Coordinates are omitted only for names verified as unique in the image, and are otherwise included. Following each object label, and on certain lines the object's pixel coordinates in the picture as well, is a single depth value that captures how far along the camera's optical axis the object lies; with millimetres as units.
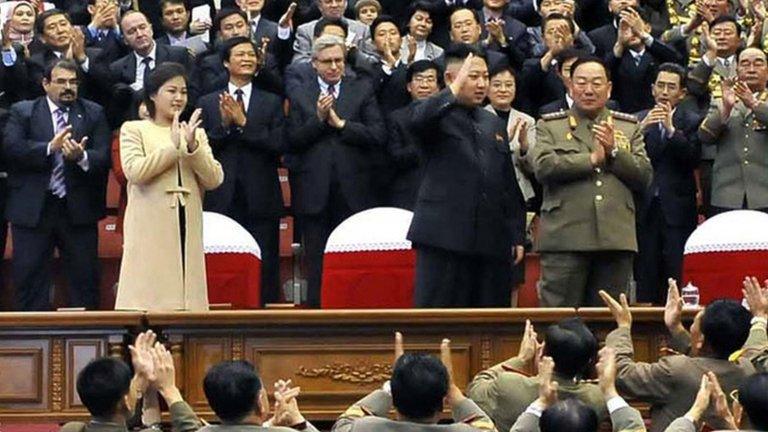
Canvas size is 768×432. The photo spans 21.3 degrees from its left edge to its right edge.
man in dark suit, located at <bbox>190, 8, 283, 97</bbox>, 12953
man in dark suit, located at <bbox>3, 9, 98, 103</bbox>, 13188
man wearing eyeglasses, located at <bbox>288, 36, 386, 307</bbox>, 12312
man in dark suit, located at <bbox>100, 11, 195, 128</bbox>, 13125
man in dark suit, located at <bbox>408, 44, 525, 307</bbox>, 10195
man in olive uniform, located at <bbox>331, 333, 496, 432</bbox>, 7031
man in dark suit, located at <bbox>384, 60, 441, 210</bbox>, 12447
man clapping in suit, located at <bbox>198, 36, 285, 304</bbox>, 12406
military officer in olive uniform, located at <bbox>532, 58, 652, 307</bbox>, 10250
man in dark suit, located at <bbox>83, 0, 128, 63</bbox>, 13648
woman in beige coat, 10062
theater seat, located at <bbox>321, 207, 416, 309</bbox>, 10859
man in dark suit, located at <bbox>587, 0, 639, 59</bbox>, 14047
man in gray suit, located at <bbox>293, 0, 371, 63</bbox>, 13781
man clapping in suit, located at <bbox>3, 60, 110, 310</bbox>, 12125
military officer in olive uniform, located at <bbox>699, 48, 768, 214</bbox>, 12094
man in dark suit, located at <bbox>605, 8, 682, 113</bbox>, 13523
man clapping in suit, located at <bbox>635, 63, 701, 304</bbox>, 12484
